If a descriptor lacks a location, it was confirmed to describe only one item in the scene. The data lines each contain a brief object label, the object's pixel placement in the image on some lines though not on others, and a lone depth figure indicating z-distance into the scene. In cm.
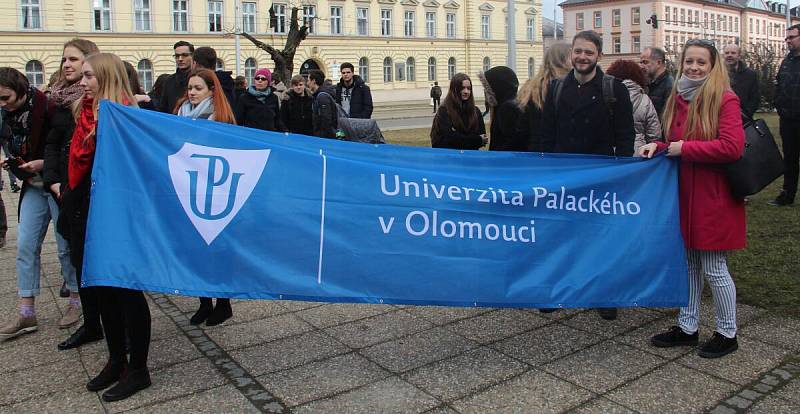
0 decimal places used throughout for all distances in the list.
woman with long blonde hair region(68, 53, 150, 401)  401
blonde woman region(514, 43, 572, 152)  564
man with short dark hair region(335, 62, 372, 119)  1012
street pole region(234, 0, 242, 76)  4671
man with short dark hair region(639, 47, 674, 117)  747
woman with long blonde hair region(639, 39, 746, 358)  426
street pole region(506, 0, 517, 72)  1670
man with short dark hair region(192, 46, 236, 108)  655
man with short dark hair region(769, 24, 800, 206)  877
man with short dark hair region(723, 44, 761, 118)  893
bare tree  3152
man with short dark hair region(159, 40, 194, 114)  668
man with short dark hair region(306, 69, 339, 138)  885
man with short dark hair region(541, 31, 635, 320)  495
